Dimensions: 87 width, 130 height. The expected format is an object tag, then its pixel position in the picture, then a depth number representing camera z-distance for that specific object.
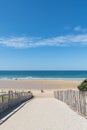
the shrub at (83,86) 6.87
